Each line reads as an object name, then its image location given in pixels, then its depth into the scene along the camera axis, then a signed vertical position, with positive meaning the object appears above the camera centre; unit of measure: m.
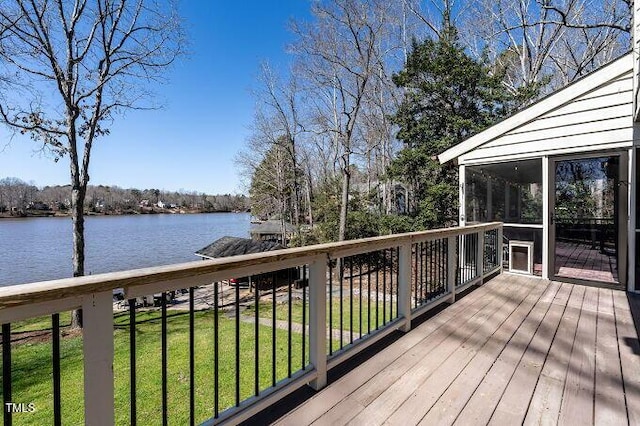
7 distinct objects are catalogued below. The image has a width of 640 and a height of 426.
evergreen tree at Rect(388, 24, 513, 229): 9.86 +3.08
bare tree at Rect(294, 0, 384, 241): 12.34 +6.44
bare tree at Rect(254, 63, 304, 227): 17.48 +5.60
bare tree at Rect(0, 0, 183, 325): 8.53 +4.16
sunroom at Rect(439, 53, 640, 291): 4.35 +0.41
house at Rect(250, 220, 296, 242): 27.73 -1.88
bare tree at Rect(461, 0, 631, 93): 12.42 +7.03
